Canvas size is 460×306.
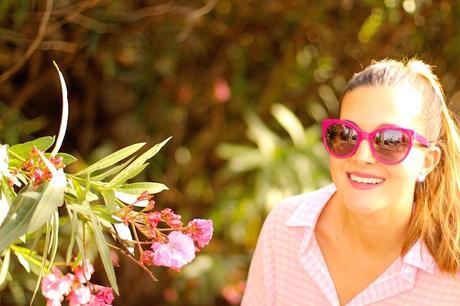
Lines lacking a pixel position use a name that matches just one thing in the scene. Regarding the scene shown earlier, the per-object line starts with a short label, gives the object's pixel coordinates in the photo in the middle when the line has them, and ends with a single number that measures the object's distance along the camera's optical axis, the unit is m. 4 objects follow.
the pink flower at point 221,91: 3.04
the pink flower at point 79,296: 1.53
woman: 1.76
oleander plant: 1.48
